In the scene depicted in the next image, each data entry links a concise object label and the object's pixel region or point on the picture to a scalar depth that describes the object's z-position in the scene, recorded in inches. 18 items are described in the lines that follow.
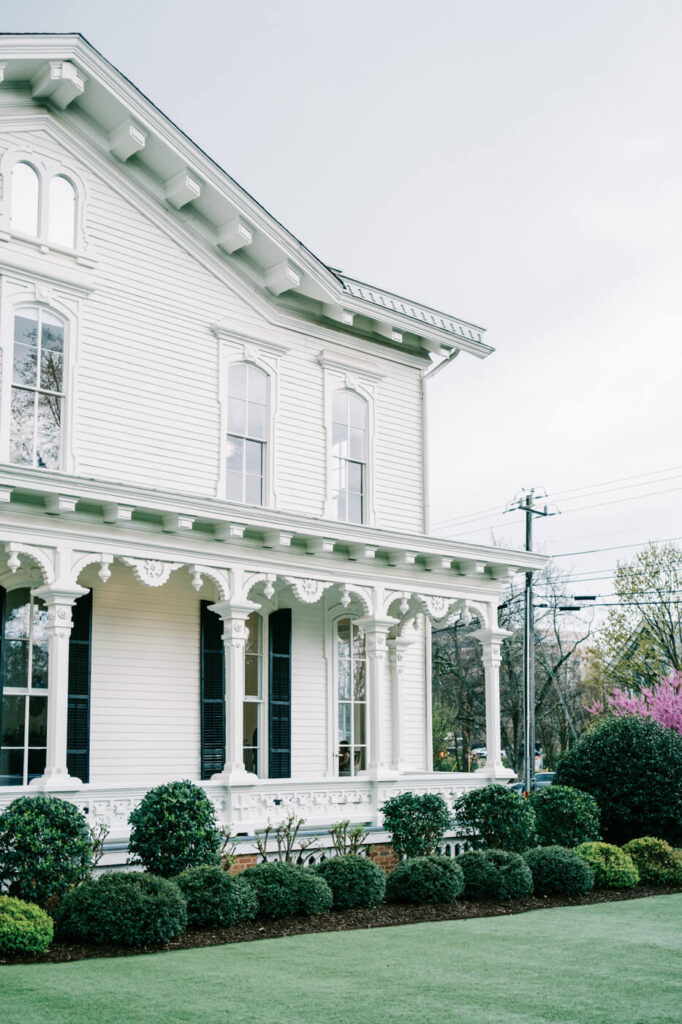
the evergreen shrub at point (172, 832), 444.5
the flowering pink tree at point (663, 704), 1080.2
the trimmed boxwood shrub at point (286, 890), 422.9
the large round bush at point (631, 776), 655.8
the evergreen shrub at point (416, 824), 526.9
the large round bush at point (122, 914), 367.2
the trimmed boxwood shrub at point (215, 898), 401.1
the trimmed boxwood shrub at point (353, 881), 450.6
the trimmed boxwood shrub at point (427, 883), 468.4
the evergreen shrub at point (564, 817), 586.2
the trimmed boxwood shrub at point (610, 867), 534.3
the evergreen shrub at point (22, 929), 350.0
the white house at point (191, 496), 516.1
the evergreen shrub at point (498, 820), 551.2
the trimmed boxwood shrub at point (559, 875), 508.4
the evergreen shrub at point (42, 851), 398.0
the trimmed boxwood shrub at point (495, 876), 486.9
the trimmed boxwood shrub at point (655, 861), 555.5
